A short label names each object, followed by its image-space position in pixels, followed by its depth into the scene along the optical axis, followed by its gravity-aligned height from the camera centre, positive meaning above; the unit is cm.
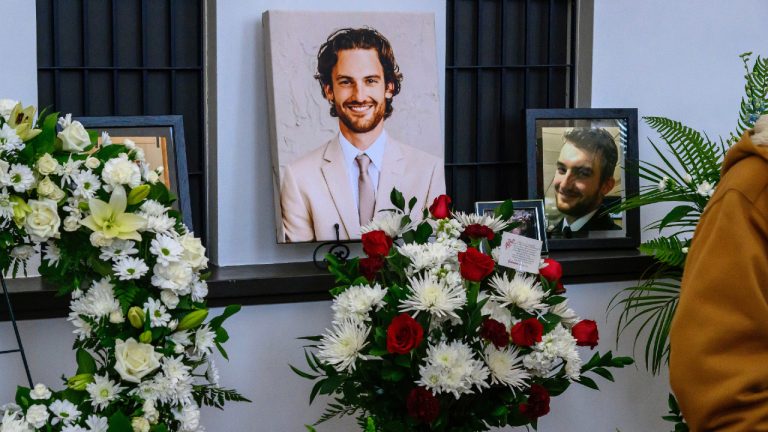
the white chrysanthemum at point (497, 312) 250 -36
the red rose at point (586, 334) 257 -42
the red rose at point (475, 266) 246 -23
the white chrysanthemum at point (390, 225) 269 -14
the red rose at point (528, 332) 241 -39
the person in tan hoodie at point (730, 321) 161 -25
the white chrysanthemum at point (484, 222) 270 -13
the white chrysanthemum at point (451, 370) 237 -48
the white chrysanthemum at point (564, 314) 266 -38
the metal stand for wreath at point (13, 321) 239 -36
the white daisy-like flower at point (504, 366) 243 -48
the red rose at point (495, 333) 240 -39
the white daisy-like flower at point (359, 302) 248 -33
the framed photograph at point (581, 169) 370 +2
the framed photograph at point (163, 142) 313 +11
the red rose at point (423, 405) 237 -56
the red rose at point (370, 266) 256 -24
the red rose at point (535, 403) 254 -60
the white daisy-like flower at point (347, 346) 244 -43
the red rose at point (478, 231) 263 -15
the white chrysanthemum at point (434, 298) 240 -31
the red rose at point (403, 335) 234 -39
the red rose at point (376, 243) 257 -18
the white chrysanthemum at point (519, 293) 249 -31
